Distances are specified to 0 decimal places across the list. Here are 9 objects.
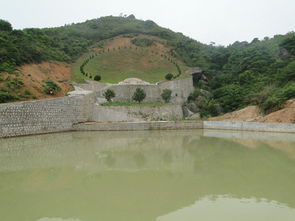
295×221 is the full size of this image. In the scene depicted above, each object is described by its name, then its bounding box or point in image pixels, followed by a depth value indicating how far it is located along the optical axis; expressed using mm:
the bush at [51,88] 20844
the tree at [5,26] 27516
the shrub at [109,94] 23391
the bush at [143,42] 45531
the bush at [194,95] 28734
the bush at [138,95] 24406
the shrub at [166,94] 26159
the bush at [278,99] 20547
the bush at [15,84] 18277
